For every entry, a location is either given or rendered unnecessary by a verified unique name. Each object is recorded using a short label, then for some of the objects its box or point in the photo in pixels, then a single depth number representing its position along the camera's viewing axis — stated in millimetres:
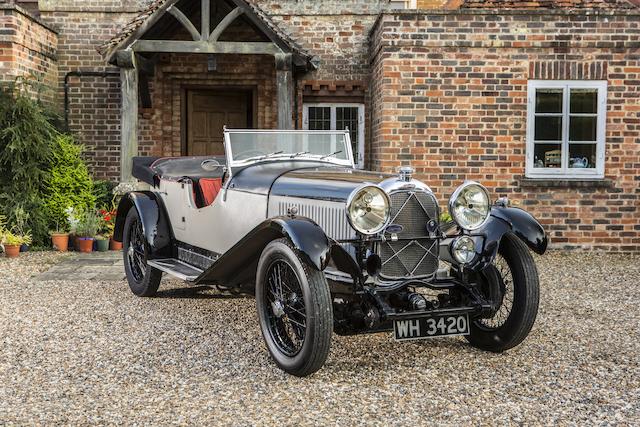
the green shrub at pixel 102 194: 10557
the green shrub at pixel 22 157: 9383
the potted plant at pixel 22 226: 9285
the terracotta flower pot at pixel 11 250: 8938
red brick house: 9578
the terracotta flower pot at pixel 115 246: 9656
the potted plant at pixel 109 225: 9656
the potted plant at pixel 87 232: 9461
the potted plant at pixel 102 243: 9521
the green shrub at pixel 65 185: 9875
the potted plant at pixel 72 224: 9617
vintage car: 4059
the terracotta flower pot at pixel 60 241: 9508
